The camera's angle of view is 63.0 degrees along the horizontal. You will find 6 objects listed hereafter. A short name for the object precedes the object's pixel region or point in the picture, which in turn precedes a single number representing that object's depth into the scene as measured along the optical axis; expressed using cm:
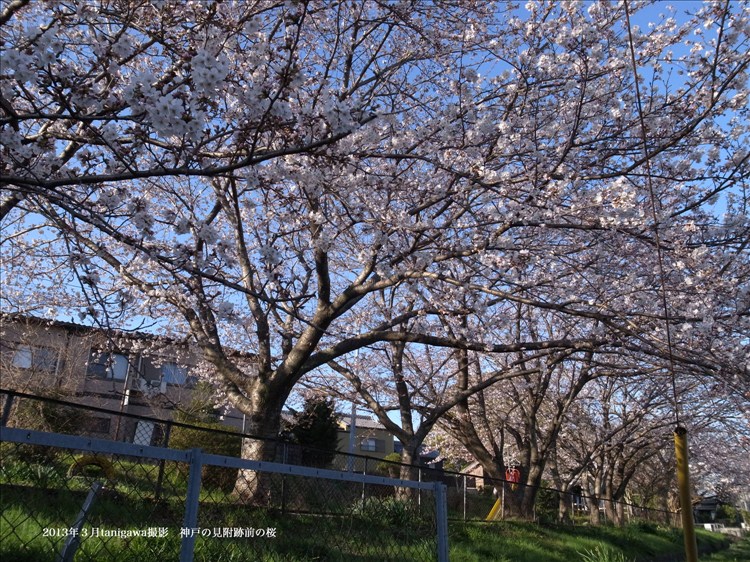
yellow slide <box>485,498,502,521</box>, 1623
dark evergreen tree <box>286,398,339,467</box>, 1792
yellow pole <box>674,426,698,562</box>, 312
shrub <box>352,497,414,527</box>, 611
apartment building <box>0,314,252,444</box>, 1167
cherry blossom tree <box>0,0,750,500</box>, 485
